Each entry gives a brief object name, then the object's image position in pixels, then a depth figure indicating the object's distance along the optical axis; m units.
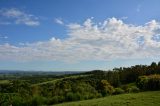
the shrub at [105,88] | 45.58
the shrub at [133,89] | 40.12
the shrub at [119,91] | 42.89
